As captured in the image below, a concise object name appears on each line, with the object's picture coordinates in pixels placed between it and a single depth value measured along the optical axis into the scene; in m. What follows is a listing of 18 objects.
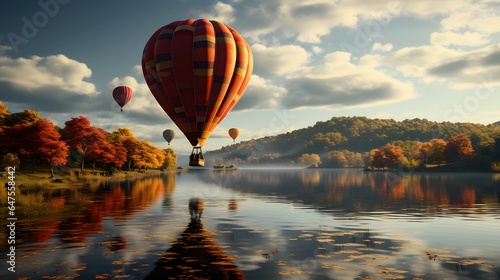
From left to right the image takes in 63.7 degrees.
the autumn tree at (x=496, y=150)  152.00
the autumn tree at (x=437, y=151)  164.38
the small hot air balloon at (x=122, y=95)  78.88
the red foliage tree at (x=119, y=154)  104.64
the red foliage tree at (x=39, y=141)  72.38
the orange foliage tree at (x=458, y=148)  155.50
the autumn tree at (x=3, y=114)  96.32
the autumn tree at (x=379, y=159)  183.38
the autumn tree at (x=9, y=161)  71.62
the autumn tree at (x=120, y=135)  122.01
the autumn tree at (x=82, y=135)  88.25
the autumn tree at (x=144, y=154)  121.80
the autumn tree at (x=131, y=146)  120.49
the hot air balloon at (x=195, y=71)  39.25
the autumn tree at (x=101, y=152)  92.25
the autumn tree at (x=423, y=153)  168.27
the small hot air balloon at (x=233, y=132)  109.11
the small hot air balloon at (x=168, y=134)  124.94
